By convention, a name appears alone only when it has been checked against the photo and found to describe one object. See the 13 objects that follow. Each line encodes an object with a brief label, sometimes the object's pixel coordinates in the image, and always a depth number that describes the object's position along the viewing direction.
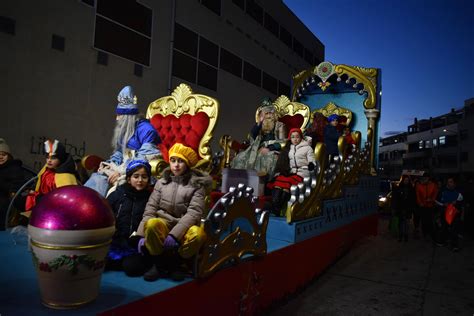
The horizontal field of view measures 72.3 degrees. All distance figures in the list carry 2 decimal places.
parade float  1.98
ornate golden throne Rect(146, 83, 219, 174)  4.26
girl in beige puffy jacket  2.01
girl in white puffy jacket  4.32
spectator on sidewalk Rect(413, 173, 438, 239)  7.47
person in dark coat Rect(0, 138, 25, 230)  3.60
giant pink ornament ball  1.44
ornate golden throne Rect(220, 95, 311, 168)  5.85
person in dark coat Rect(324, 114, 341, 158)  6.06
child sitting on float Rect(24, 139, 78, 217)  3.07
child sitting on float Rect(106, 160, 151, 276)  2.35
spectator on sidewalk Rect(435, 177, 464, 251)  6.40
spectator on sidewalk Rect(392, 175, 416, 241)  7.06
